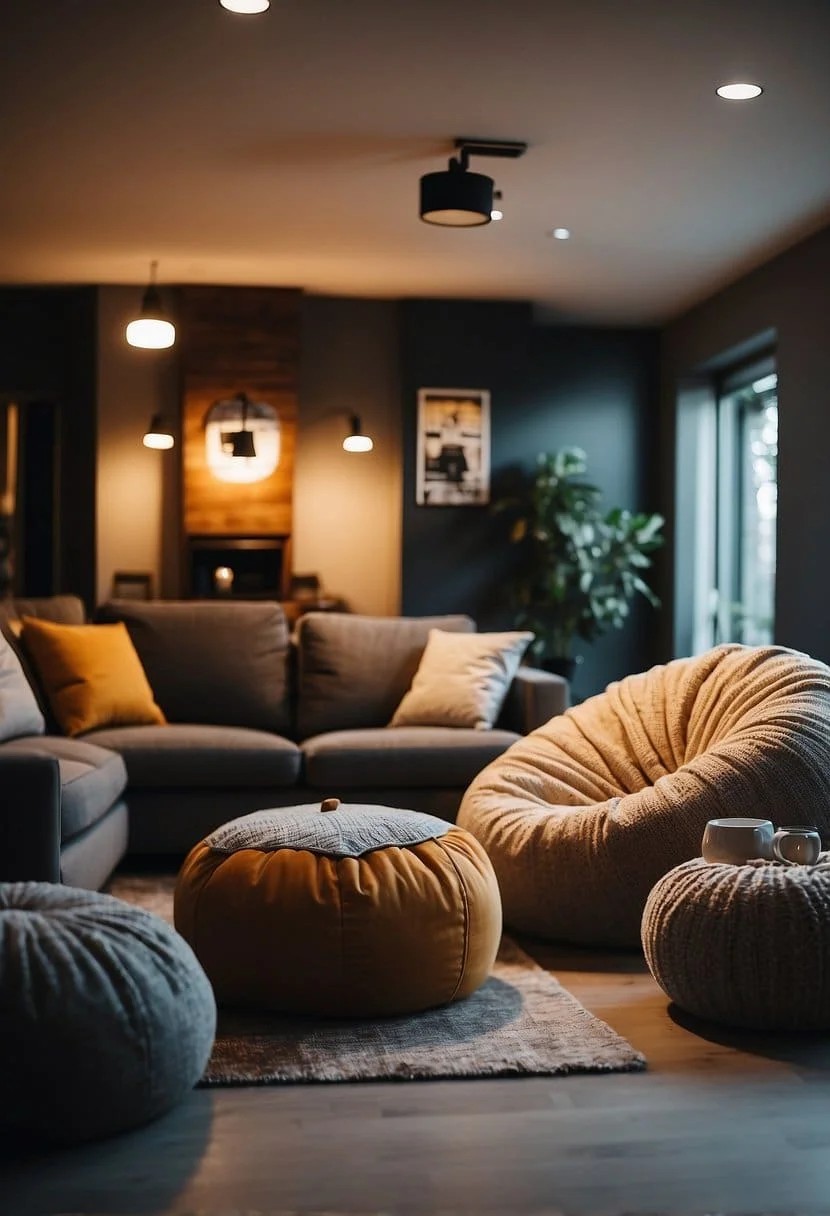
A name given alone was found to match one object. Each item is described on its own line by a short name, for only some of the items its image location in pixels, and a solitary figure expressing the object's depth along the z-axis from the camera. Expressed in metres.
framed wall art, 8.05
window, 7.54
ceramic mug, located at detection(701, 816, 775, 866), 3.21
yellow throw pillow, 5.06
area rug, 2.82
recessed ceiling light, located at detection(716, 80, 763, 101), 4.55
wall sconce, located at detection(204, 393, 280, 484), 7.71
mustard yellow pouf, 3.11
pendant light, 6.23
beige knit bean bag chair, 3.65
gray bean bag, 2.36
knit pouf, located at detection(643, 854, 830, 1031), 2.94
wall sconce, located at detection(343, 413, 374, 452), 7.80
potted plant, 7.93
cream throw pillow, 5.30
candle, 7.82
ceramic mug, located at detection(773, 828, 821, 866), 3.17
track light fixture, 5.12
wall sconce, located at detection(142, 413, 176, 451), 7.52
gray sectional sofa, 3.92
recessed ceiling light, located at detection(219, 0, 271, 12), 3.94
